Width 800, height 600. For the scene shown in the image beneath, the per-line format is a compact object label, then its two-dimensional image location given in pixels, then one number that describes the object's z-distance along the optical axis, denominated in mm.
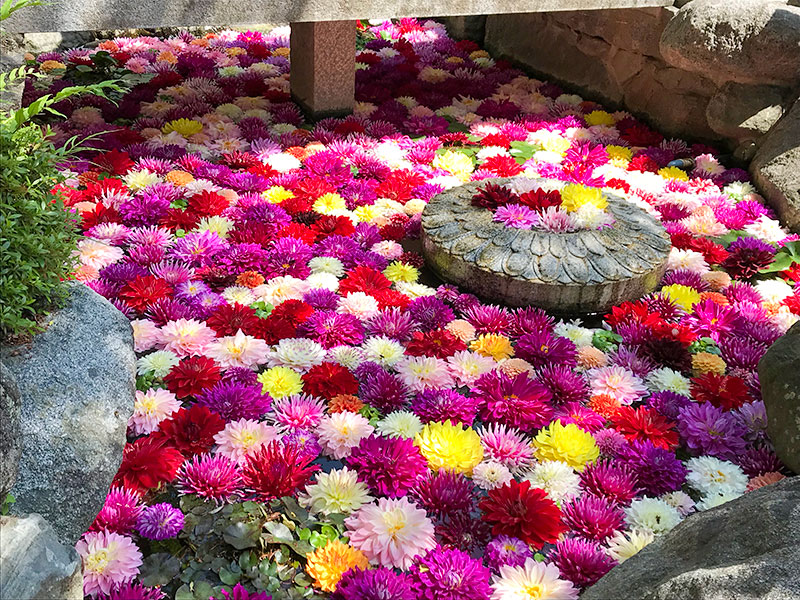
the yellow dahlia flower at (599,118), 5512
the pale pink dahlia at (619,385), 2834
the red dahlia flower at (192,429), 2414
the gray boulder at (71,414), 1826
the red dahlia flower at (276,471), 2266
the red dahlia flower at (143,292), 3127
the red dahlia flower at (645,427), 2613
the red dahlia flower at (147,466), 2242
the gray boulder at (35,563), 1423
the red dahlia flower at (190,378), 2670
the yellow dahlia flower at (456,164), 4641
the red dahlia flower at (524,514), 2182
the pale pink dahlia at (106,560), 1912
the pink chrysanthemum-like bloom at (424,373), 2811
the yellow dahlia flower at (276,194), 4129
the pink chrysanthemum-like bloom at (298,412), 2572
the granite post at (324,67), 4949
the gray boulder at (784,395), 2412
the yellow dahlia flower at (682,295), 3445
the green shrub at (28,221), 1871
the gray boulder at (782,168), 4188
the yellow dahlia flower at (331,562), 2010
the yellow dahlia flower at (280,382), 2719
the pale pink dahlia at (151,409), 2477
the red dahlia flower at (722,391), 2809
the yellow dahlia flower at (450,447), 2443
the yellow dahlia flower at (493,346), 3037
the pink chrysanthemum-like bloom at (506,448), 2494
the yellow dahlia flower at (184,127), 4801
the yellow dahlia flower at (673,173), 4688
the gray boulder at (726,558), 1445
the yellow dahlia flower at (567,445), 2490
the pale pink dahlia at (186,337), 2871
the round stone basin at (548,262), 3258
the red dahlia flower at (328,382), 2719
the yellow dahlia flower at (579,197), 3645
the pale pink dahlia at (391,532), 2092
